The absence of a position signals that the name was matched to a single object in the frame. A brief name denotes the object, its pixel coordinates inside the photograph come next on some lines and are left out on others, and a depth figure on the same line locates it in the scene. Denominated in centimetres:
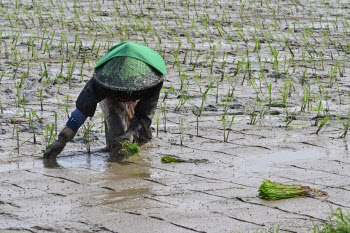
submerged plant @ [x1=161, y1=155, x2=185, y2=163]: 940
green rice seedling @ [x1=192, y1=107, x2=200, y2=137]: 1193
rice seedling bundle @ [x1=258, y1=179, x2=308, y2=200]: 762
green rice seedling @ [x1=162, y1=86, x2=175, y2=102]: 1267
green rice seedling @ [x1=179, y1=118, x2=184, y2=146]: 1084
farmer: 908
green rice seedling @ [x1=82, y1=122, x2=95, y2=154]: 1001
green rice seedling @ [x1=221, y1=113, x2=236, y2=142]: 1072
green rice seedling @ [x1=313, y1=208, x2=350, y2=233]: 627
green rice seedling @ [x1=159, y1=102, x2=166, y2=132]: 1131
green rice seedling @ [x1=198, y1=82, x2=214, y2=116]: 1183
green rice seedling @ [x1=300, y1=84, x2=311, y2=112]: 1216
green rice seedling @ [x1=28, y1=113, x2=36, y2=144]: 1028
